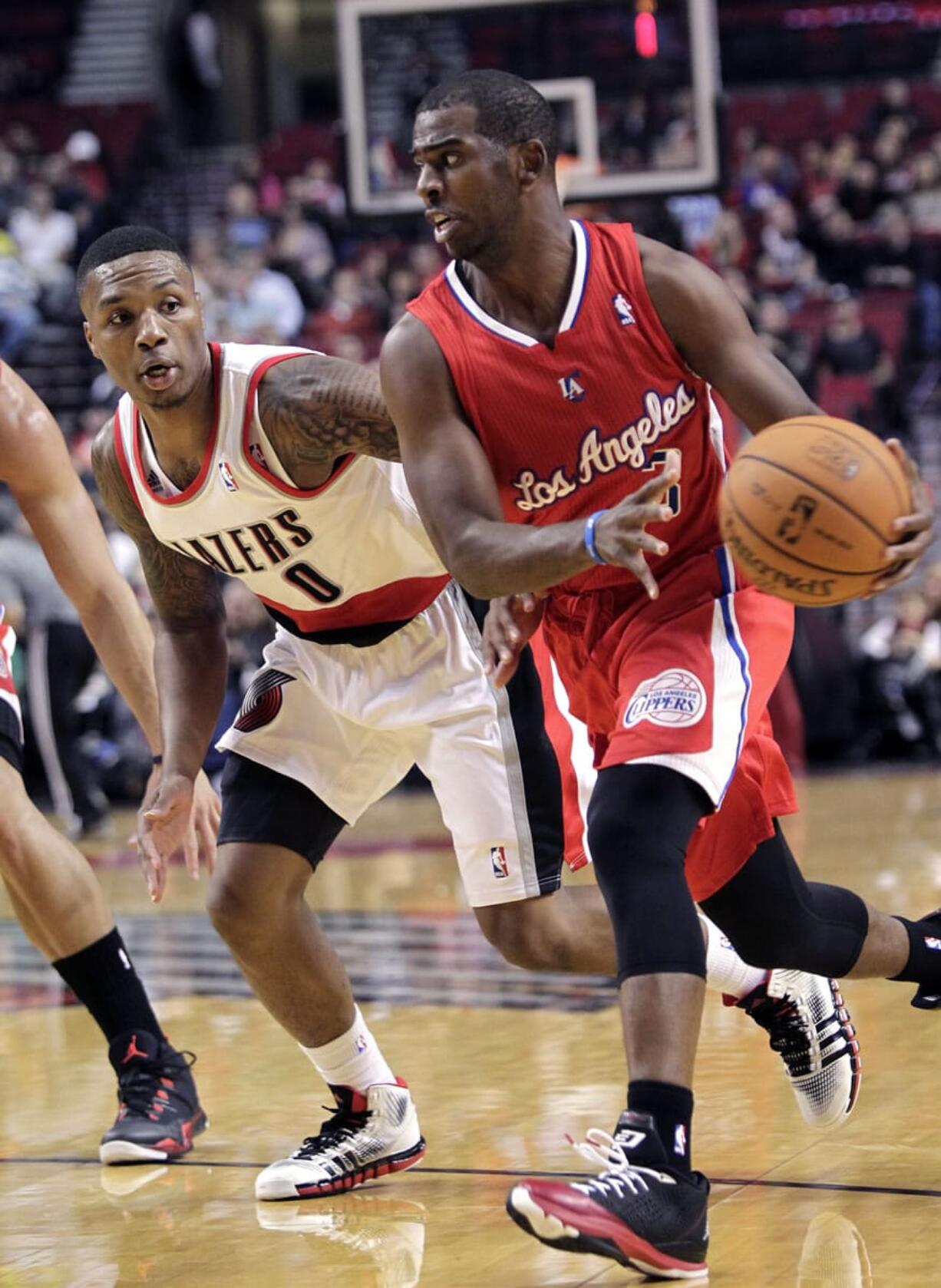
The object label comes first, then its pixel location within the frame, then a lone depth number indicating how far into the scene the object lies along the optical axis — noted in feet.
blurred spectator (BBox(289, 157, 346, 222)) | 59.88
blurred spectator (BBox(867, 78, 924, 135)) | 60.18
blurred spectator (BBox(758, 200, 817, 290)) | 54.75
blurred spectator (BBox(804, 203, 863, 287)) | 55.31
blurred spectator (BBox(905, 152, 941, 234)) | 56.95
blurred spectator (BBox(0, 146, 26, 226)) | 61.62
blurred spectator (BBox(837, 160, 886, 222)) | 57.36
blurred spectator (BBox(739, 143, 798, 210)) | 58.85
